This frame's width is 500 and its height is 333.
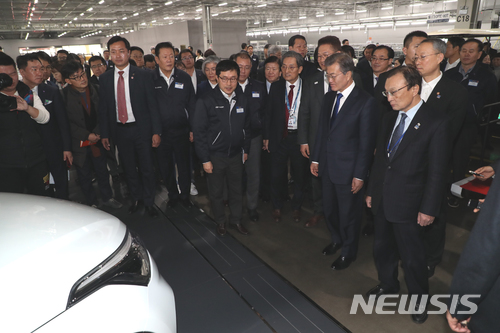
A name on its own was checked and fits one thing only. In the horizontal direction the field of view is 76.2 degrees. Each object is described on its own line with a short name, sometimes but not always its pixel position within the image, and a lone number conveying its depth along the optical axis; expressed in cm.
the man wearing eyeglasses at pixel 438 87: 243
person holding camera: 267
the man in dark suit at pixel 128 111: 348
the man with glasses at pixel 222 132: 310
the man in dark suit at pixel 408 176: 193
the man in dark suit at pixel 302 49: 409
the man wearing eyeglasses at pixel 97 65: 509
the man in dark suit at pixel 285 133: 344
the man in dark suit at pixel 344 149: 249
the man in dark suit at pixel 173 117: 373
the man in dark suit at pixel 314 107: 313
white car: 109
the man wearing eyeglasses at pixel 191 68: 475
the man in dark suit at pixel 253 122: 356
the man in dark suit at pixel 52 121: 324
